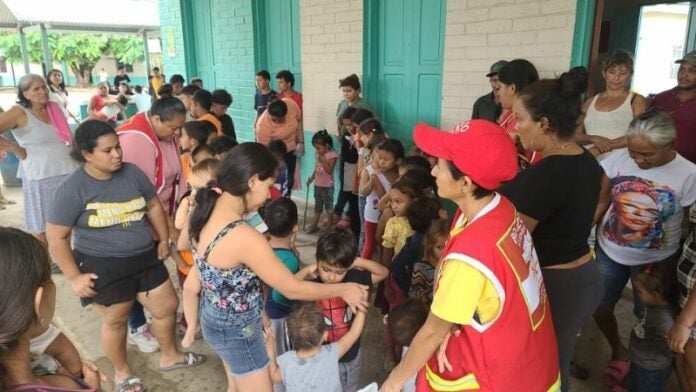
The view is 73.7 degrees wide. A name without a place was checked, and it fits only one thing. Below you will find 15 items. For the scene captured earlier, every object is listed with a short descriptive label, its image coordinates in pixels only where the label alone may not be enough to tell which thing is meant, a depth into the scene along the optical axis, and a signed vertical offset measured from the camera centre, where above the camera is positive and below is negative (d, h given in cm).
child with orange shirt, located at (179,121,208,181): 365 -45
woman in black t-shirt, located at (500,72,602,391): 170 -43
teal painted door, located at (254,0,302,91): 633 +60
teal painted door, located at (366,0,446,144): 473 +18
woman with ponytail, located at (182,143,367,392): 180 -75
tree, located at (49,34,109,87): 3212 +195
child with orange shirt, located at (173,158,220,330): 273 -68
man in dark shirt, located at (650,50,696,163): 322 -20
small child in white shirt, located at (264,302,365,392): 191 -114
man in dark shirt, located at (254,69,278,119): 618 -17
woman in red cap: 132 -59
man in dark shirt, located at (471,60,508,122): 368 -21
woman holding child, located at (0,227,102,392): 101 -49
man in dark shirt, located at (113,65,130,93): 1342 +5
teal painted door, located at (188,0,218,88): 782 +64
